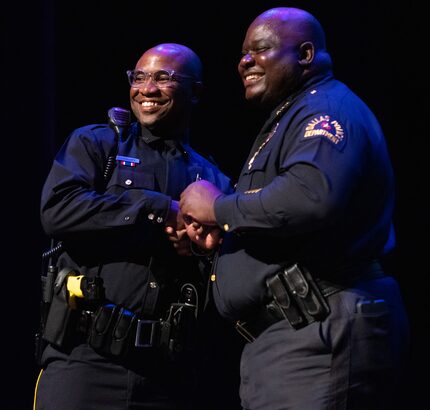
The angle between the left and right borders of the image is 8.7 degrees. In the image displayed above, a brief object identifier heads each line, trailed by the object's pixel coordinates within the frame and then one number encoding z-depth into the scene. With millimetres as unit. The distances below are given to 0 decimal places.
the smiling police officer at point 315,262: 5547
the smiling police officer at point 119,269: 5920
